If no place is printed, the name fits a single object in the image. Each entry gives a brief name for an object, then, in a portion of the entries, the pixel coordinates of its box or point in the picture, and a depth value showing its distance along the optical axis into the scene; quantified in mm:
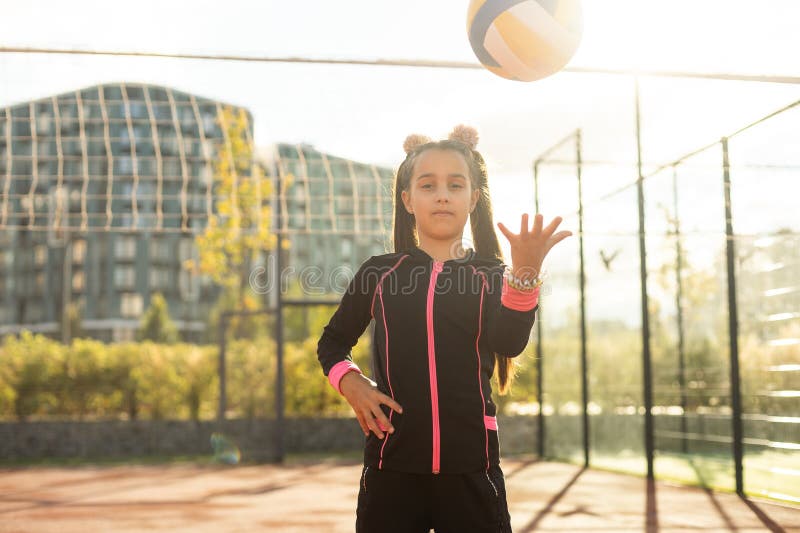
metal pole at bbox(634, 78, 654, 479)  10867
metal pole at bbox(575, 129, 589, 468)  12945
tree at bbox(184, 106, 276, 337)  18078
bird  12430
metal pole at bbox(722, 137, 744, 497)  9261
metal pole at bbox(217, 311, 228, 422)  14141
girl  2533
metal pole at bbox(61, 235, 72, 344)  67262
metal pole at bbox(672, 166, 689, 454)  12867
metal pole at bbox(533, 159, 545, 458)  14312
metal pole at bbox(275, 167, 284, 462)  13531
